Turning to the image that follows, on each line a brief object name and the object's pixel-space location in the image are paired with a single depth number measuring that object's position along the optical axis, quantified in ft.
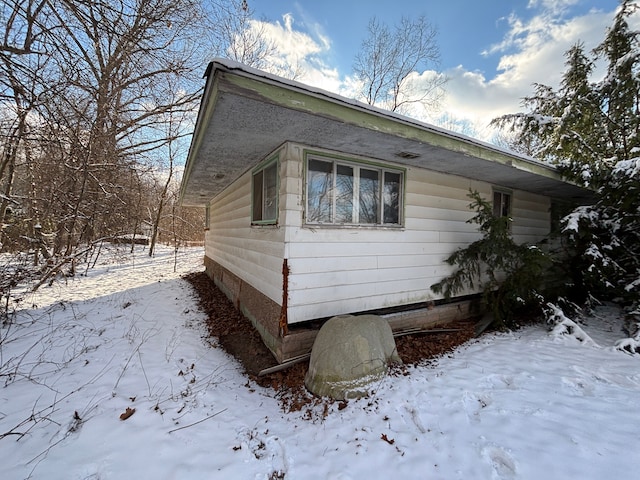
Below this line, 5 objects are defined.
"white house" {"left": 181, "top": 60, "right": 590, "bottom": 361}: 8.57
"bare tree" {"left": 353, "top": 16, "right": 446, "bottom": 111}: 44.14
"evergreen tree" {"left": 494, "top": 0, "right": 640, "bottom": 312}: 14.67
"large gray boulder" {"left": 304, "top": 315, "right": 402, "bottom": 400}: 9.16
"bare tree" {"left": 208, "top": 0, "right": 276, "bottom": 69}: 44.55
